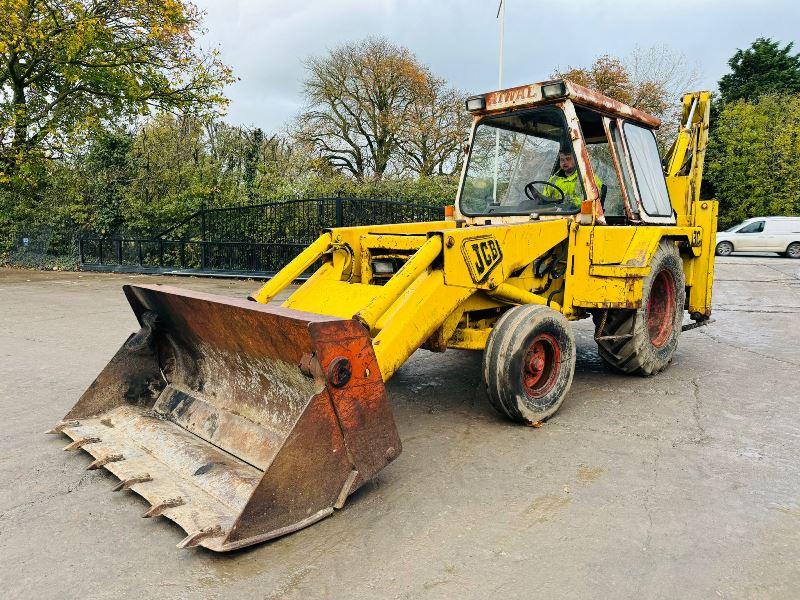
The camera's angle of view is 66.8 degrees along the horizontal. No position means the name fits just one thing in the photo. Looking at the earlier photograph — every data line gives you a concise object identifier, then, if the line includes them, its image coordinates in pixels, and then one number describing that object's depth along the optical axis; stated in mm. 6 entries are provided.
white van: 23367
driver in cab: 4965
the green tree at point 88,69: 14984
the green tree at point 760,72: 32875
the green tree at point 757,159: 27406
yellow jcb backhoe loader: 2926
